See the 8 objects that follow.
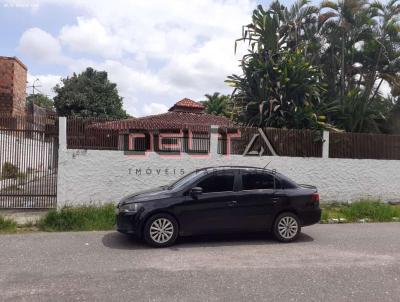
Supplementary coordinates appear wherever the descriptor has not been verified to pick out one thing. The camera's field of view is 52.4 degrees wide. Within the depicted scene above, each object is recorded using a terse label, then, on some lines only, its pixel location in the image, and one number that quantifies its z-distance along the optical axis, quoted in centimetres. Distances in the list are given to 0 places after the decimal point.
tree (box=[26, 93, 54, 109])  5057
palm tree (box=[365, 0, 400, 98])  1848
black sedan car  712
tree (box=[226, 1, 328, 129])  1330
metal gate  1005
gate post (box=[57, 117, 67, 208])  1009
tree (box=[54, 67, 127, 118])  3434
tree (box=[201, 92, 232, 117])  4584
